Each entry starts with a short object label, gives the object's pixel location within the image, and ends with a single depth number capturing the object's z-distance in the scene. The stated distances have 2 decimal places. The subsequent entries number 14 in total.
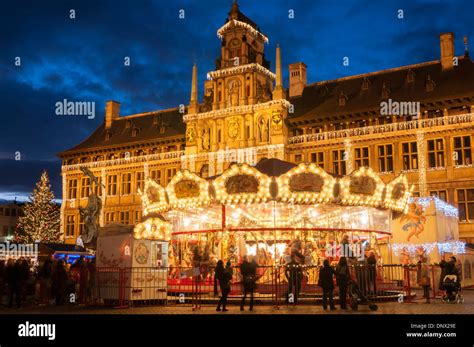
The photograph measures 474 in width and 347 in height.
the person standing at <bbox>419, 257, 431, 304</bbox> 14.54
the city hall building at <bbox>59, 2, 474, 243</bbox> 29.92
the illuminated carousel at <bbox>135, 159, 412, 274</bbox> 16.64
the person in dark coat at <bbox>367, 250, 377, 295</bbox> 14.04
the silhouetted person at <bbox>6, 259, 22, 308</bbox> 14.91
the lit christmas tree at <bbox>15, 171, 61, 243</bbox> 37.66
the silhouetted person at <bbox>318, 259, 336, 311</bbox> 12.84
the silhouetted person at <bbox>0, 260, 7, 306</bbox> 16.28
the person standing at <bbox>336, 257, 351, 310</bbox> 12.88
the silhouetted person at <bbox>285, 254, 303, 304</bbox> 13.62
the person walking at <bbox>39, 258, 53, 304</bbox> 16.08
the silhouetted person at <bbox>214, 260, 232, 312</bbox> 12.63
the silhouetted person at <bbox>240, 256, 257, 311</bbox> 12.70
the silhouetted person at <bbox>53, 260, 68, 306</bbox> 15.81
